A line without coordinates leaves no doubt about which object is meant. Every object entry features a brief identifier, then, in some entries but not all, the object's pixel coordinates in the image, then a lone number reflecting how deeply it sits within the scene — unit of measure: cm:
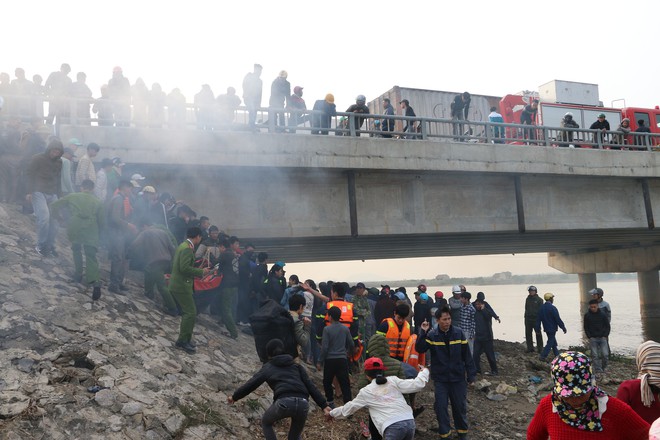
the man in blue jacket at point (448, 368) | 661
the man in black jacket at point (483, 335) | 1128
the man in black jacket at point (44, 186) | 781
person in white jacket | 478
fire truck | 2086
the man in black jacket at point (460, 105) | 1622
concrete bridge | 1121
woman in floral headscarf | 277
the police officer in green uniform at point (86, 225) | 720
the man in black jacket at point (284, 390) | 482
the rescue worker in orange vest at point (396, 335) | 738
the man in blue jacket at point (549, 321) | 1244
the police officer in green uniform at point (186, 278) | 695
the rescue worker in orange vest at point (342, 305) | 786
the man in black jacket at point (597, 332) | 1125
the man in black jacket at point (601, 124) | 1641
